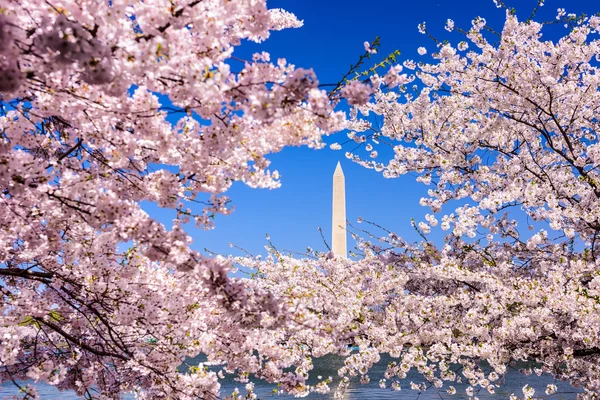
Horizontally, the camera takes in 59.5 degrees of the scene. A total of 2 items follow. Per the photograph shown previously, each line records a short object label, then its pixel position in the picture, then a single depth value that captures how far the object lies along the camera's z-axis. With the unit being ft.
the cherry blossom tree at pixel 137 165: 8.25
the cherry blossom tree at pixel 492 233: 22.63
